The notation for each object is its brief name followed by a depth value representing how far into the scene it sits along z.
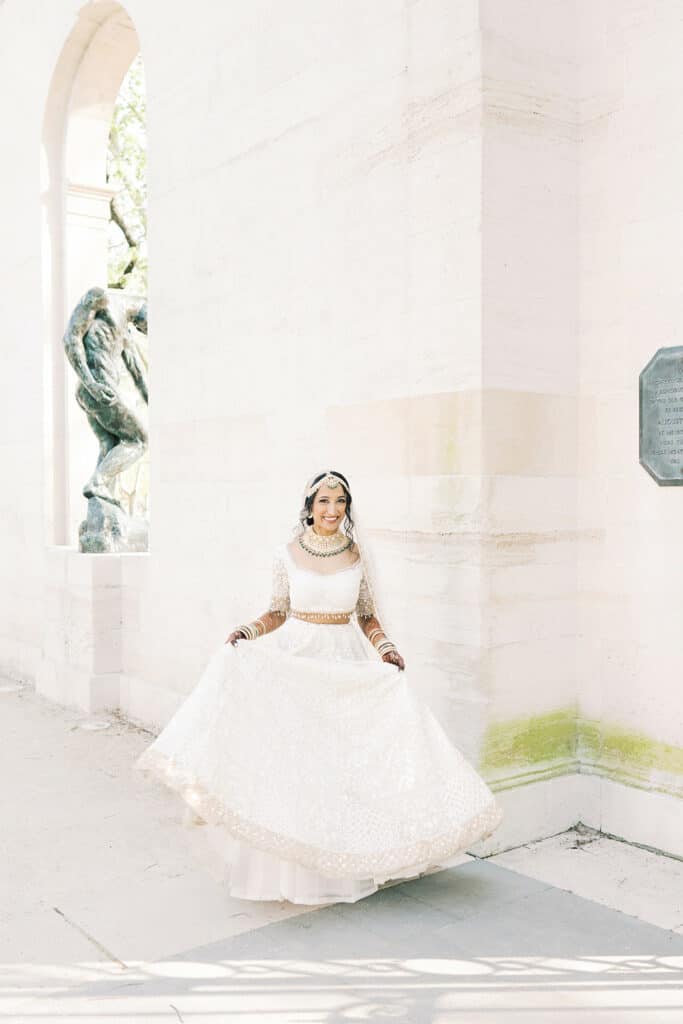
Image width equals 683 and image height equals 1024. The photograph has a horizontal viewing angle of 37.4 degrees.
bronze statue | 7.45
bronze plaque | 4.21
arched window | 8.20
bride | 3.59
